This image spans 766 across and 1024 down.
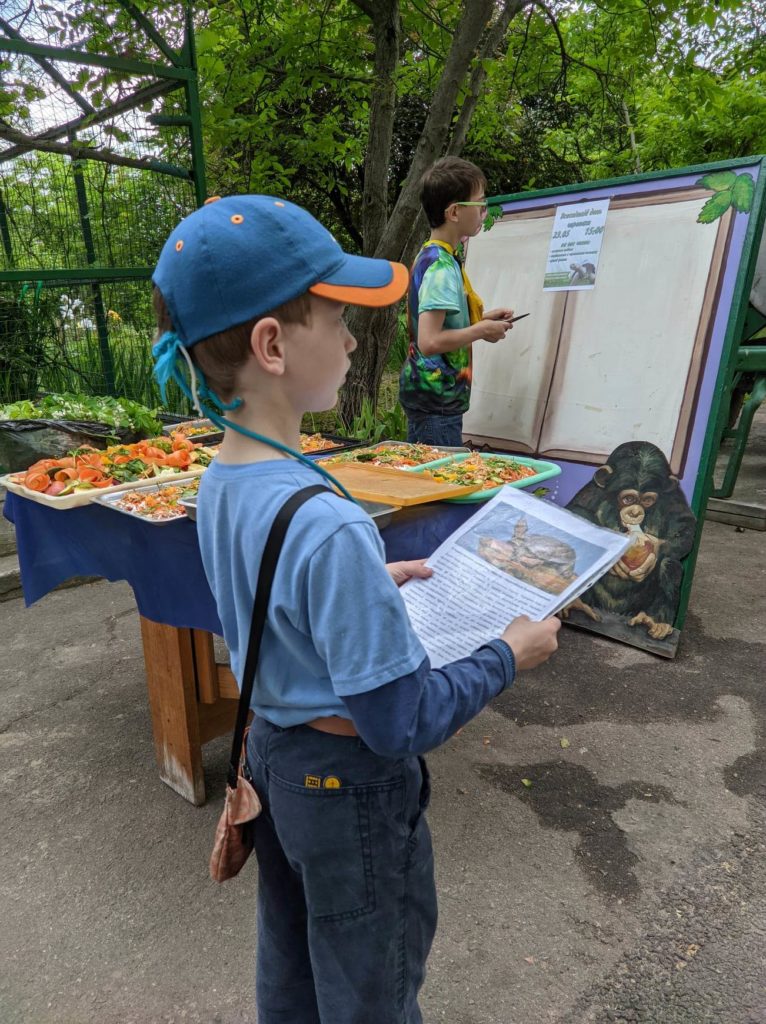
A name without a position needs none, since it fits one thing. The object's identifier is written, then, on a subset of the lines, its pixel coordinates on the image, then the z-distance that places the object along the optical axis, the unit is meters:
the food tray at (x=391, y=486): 1.85
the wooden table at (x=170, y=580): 1.98
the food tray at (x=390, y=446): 2.76
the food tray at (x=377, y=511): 1.76
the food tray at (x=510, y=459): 2.07
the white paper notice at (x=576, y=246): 3.46
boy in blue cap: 0.89
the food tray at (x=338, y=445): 2.77
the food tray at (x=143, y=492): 1.97
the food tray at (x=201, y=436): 3.20
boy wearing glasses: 2.89
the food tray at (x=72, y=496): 2.23
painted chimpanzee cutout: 3.27
